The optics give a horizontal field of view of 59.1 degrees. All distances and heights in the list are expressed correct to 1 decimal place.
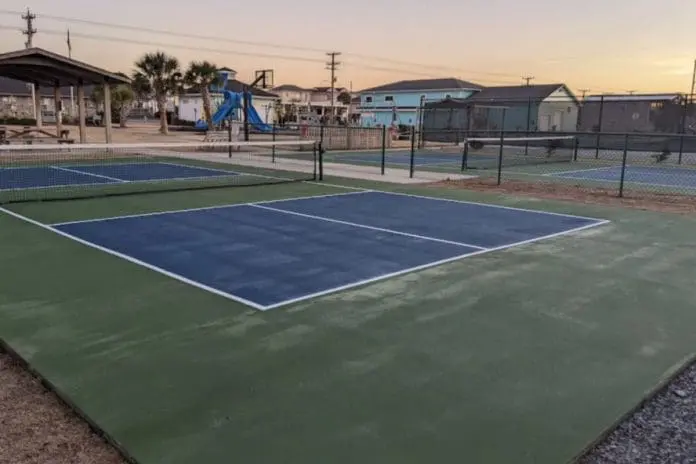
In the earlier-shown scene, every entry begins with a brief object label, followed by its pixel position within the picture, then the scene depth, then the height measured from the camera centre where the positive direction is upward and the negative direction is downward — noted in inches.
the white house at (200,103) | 2615.7 +92.1
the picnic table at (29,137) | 962.1 -27.2
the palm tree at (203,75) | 1888.5 +148.5
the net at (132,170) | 528.4 -54.9
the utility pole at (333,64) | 2753.4 +279.4
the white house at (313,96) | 3922.7 +223.5
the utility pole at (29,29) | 1971.9 +288.7
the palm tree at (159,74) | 1909.4 +149.7
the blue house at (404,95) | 2477.9 +139.1
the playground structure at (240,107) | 1242.0 +33.2
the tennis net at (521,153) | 917.8 -38.0
